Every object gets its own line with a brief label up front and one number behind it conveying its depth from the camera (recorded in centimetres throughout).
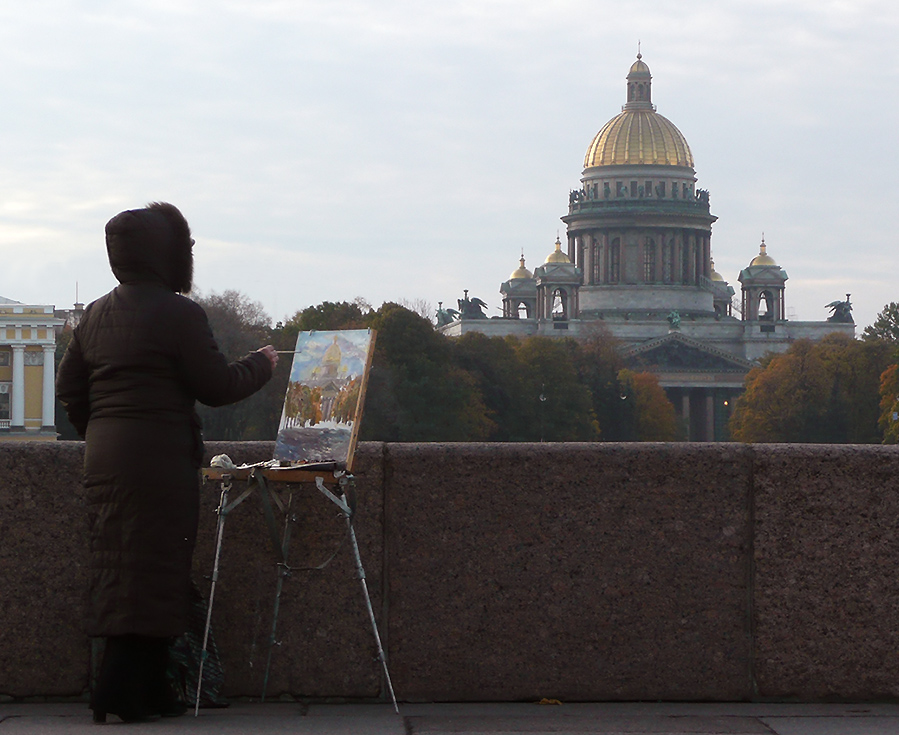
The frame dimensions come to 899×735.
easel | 794
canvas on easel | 803
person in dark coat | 770
